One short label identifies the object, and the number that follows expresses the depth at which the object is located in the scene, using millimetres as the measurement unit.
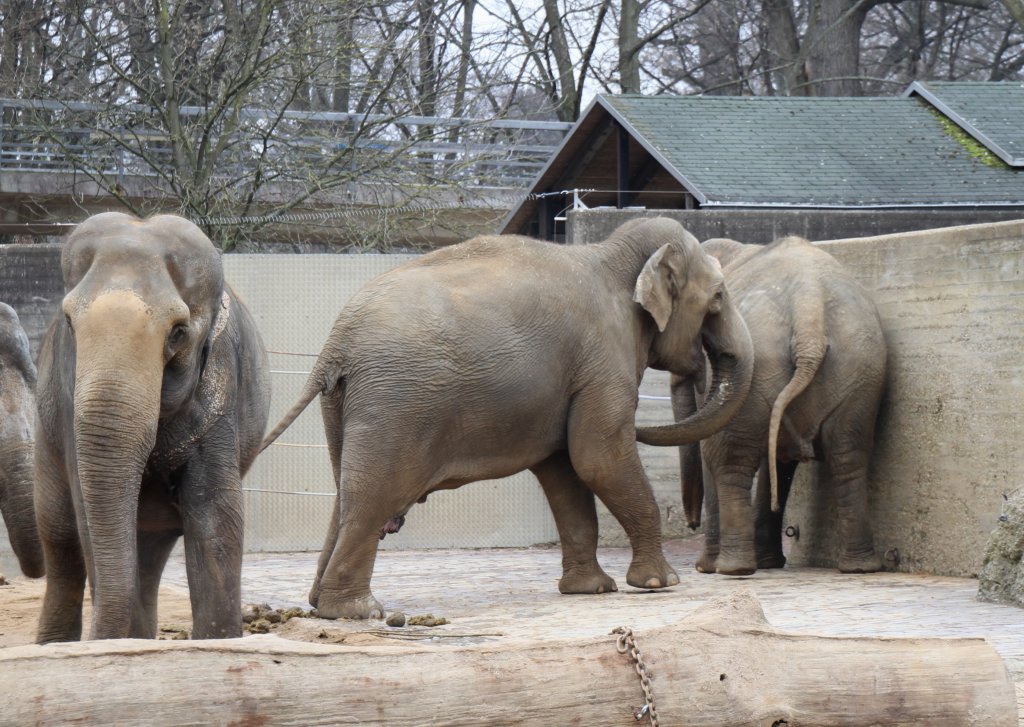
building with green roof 28641
